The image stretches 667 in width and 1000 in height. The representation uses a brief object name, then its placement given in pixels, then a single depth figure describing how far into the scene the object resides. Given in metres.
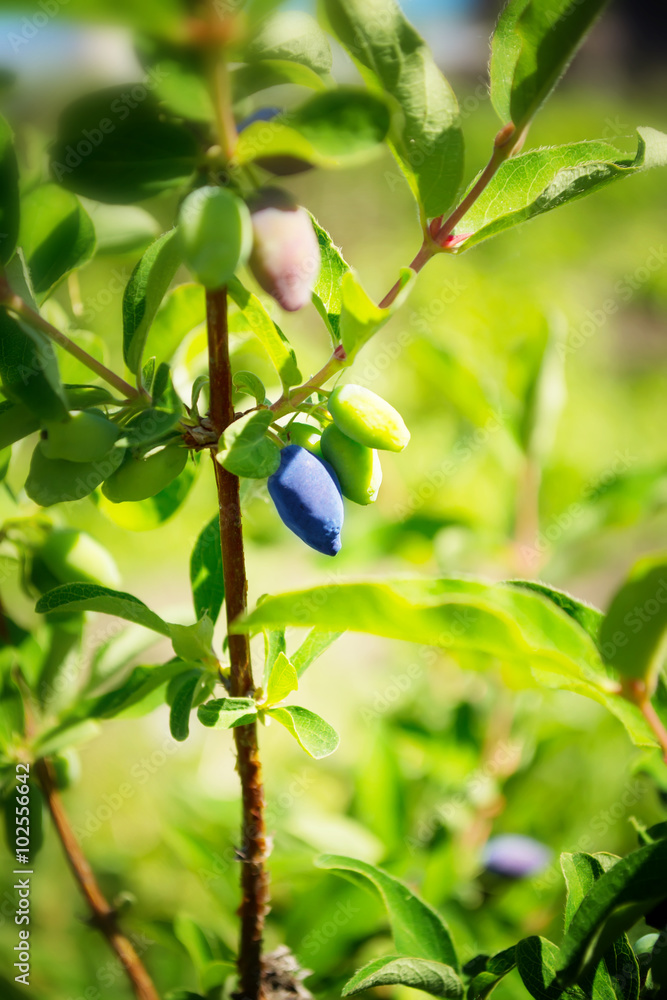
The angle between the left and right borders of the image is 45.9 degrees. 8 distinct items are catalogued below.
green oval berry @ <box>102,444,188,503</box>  0.37
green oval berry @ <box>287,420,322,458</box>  0.39
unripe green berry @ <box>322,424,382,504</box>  0.38
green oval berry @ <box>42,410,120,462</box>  0.34
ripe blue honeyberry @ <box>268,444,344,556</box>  0.36
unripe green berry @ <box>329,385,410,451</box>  0.35
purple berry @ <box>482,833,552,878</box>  0.70
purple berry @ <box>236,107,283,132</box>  0.33
